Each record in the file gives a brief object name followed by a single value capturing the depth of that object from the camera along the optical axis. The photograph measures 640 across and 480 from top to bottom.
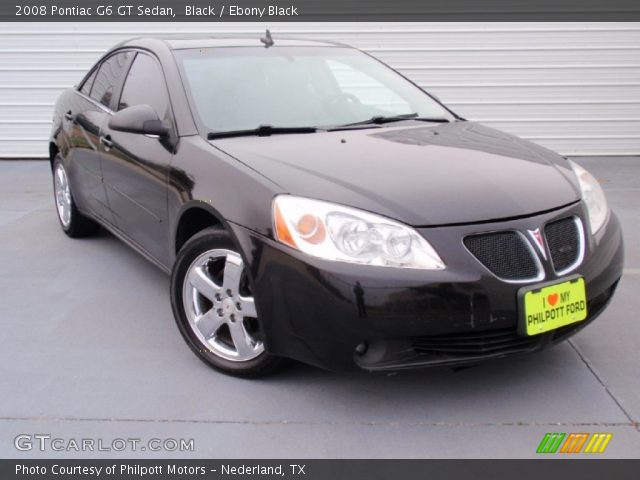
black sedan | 2.70
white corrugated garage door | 8.77
